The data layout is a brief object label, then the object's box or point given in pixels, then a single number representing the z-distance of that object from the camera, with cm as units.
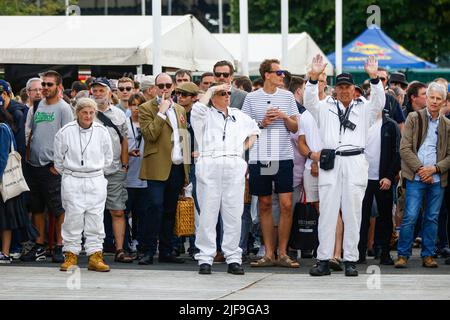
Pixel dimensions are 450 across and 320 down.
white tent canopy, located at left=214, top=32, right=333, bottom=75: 3123
